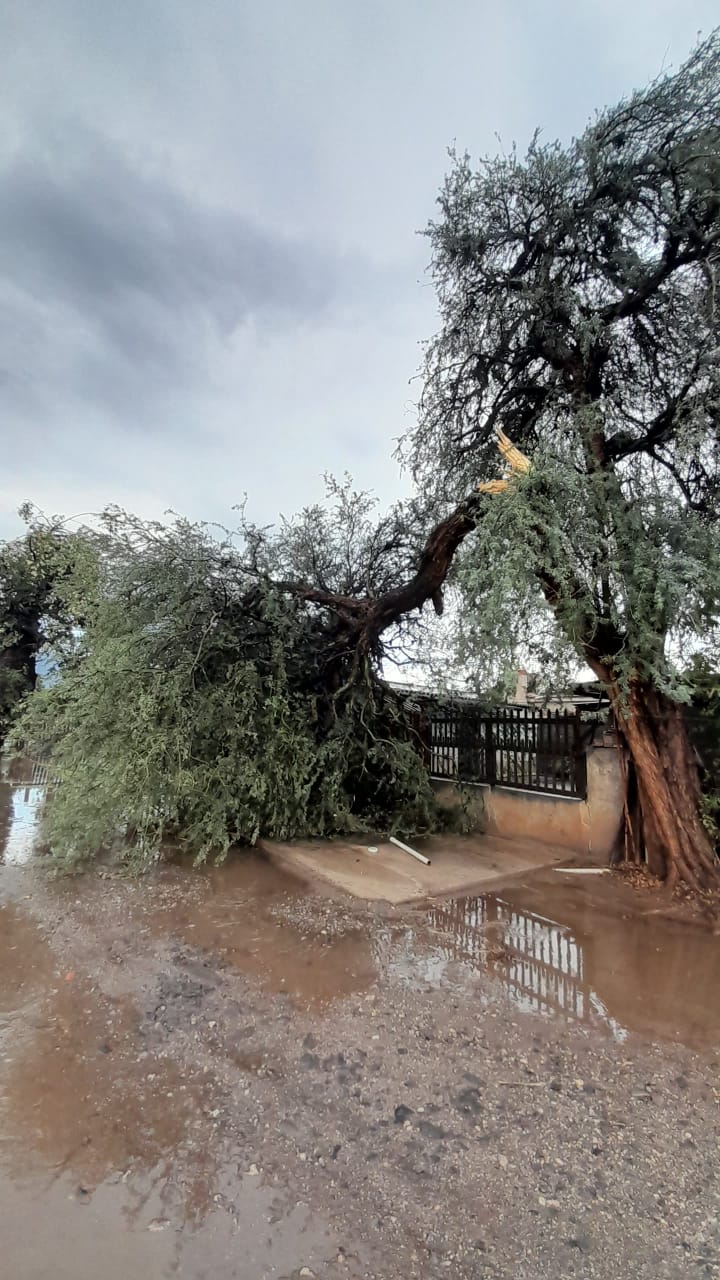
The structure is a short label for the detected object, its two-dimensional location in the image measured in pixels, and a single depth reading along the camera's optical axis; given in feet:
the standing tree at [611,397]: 15.30
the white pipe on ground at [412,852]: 19.92
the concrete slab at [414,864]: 17.02
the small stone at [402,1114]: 7.31
